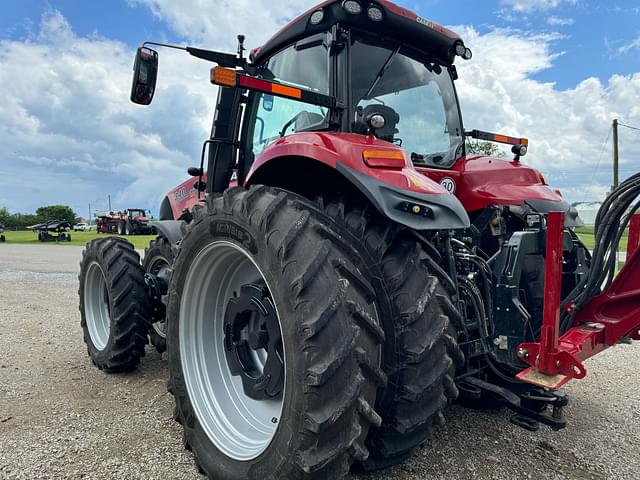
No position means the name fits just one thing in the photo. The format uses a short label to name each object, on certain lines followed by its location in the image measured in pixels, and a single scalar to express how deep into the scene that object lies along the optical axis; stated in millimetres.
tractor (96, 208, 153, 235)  31297
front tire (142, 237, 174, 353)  4043
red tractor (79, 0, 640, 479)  1808
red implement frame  2041
